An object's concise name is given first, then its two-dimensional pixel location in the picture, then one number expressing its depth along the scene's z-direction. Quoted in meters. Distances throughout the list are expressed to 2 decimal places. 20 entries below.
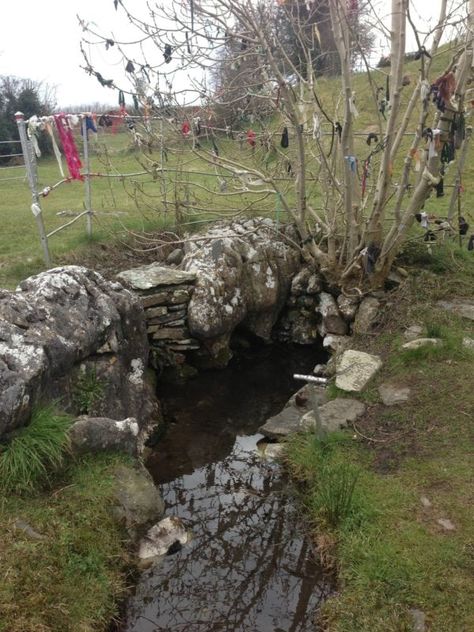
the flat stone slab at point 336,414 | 4.89
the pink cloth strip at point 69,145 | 7.08
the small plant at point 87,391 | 4.66
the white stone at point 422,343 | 5.70
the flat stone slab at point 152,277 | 6.52
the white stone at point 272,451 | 4.93
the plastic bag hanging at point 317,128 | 6.12
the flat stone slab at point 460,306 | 6.29
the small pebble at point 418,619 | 2.96
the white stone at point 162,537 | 3.84
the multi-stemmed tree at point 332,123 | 5.80
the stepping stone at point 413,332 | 6.04
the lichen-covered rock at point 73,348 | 3.93
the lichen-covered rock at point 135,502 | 3.87
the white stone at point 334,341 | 7.03
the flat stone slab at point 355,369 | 5.46
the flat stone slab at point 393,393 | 5.09
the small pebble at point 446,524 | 3.58
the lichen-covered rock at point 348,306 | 7.26
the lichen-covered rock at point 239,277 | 6.79
